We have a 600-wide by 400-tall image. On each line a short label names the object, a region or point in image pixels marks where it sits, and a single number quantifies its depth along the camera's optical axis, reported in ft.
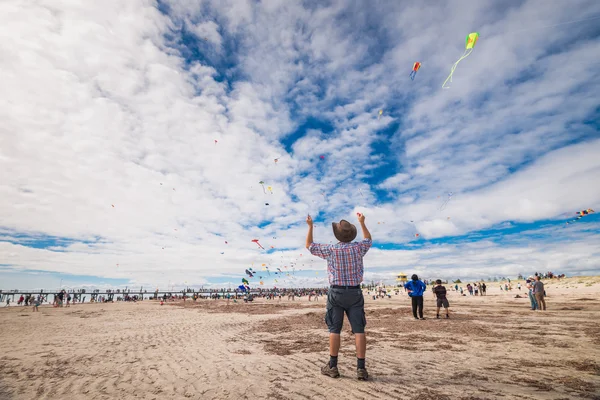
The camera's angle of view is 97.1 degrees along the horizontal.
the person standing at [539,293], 47.06
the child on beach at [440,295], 37.58
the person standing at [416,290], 36.68
